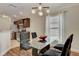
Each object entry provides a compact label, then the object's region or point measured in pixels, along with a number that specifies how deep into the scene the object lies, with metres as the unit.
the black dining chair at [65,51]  1.26
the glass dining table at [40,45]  1.29
